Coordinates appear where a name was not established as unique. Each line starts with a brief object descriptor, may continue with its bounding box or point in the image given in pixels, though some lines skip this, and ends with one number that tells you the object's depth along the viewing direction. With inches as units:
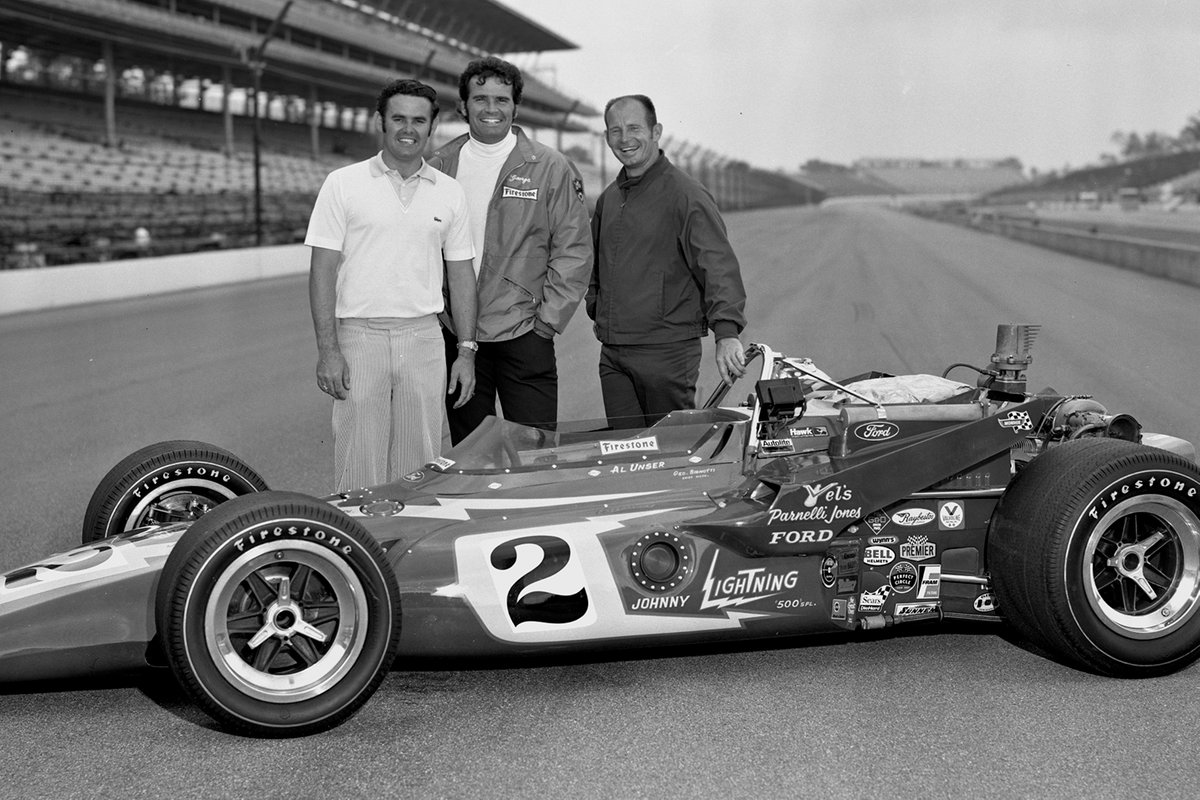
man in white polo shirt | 179.0
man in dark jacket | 194.5
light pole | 1206.3
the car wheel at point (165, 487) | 169.5
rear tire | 148.6
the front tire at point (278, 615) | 126.1
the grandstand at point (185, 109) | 1274.6
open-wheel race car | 131.8
